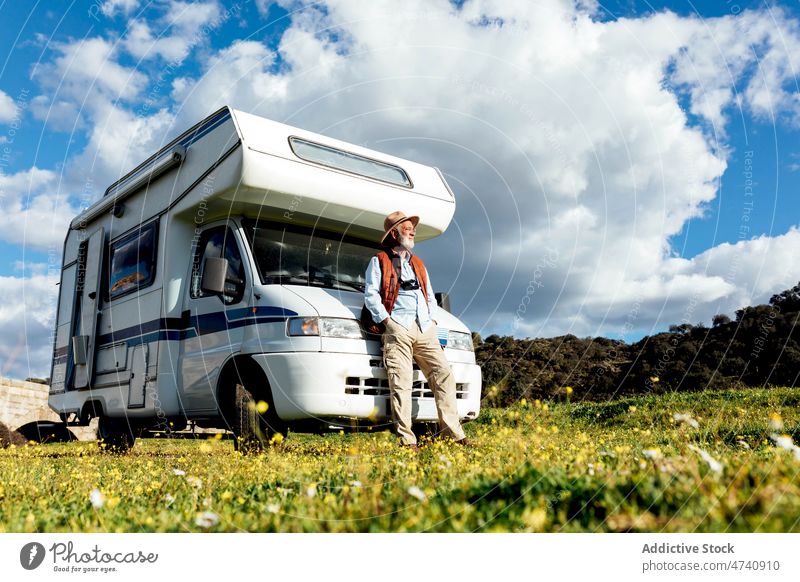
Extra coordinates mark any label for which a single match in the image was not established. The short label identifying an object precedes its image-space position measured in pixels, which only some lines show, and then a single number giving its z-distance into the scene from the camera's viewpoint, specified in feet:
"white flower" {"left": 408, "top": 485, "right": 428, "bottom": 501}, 8.33
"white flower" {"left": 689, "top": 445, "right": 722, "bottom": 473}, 8.14
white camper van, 20.26
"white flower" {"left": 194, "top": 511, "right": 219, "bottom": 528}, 7.88
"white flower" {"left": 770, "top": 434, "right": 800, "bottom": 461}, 8.84
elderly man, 20.29
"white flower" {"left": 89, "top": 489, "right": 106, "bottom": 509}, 8.52
